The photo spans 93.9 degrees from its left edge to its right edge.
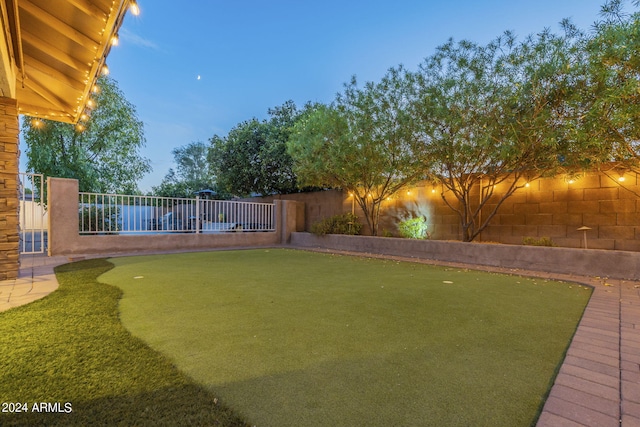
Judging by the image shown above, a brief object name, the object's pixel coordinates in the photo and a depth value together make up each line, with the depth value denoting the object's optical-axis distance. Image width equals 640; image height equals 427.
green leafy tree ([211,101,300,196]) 12.52
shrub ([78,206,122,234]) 6.92
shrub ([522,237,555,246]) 6.01
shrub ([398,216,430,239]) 8.52
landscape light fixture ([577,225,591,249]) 6.15
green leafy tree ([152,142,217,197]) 36.53
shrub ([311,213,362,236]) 9.59
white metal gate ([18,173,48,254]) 5.95
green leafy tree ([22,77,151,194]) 9.15
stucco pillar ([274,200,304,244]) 10.78
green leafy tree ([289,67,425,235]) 7.40
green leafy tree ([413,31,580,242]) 5.27
